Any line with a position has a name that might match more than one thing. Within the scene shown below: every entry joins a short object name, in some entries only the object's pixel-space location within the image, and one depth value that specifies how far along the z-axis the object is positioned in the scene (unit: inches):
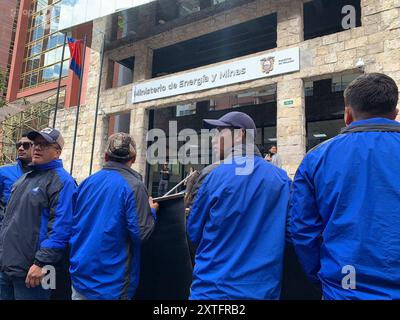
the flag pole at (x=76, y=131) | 586.1
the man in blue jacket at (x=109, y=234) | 90.5
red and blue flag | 595.8
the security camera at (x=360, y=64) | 368.8
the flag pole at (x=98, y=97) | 574.3
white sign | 422.9
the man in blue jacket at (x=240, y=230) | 69.5
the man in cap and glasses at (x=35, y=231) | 101.3
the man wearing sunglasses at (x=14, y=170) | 140.1
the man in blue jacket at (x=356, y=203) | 56.4
